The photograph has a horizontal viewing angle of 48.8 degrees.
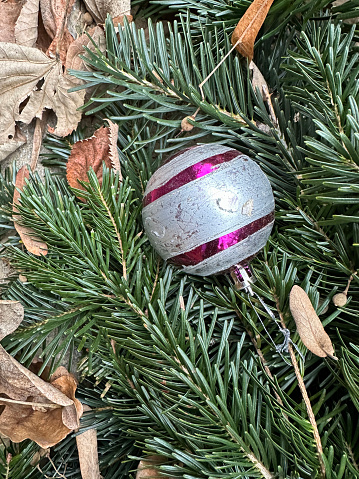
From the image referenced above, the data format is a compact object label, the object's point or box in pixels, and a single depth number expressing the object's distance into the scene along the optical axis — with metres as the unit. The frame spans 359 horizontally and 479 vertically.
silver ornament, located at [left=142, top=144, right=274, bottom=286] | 0.17
